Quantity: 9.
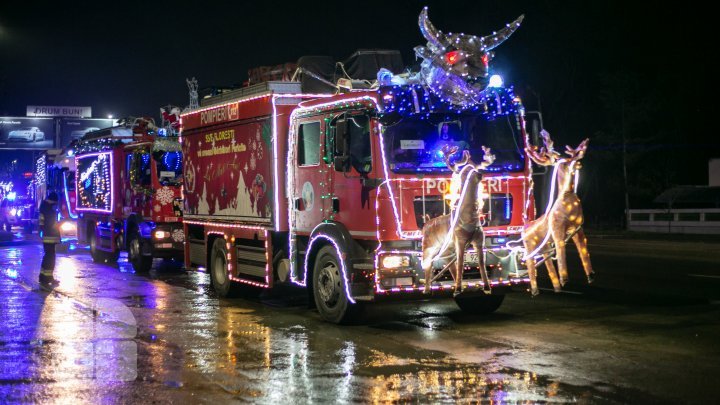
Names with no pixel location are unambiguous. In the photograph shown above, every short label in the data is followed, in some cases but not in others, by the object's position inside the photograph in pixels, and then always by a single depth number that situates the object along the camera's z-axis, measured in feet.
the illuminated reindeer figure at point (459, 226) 36.65
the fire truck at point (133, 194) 68.28
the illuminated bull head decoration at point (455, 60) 38.06
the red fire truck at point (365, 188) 37.81
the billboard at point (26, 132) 244.20
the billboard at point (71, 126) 243.60
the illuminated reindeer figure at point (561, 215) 35.12
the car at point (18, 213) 145.78
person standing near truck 63.36
